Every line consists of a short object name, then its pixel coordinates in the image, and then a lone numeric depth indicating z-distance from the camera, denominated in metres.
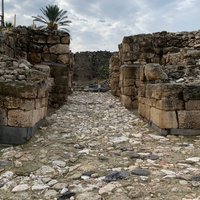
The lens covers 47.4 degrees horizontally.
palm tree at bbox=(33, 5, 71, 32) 17.56
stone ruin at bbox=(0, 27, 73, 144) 3.69
